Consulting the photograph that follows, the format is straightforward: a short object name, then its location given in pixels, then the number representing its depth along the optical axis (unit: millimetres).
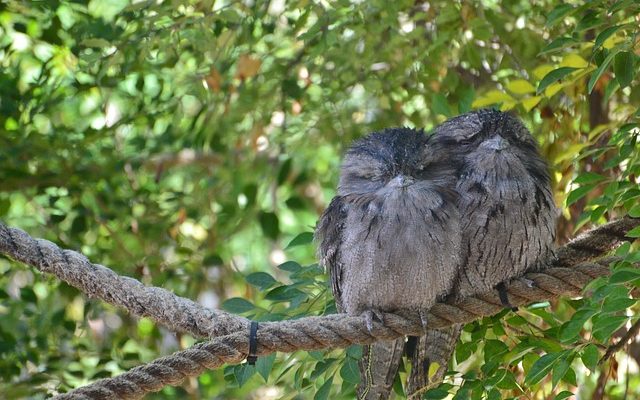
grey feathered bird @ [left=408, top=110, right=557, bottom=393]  6668
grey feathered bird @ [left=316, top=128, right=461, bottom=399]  6395
